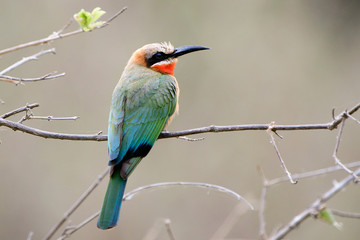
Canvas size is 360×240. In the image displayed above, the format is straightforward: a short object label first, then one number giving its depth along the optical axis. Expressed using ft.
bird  19.63
